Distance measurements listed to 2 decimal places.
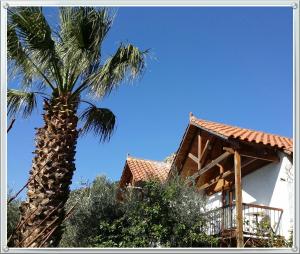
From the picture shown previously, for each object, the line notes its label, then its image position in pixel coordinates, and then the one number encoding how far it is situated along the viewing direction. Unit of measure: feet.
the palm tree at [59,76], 18.62
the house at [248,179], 27.35
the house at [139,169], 39.75
